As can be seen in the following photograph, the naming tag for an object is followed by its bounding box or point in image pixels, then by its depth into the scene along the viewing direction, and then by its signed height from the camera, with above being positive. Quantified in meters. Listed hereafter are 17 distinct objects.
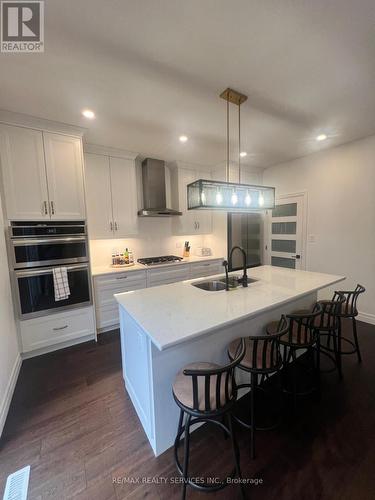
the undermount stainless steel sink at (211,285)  2.34 -0.64
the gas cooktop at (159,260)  3.59 -0.54
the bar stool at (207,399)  1.05 -0.94
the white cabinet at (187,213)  4.04 +0.32
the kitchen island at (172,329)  1.34 -0.68
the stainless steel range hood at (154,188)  3.68 +0.75
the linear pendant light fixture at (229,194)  2.02 +0.36
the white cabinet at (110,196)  3.16 +0.55
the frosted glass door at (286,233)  3.97 -0.13
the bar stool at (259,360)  1.33 -0.92
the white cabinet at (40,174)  2.27 +0.68
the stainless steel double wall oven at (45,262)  2.33 -0.36
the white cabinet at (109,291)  3.00 -0.90
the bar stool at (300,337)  1.60 -0.91
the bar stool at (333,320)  1.93 -0.93
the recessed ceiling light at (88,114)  2.21 +1.28
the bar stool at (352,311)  2.21 -0.94
